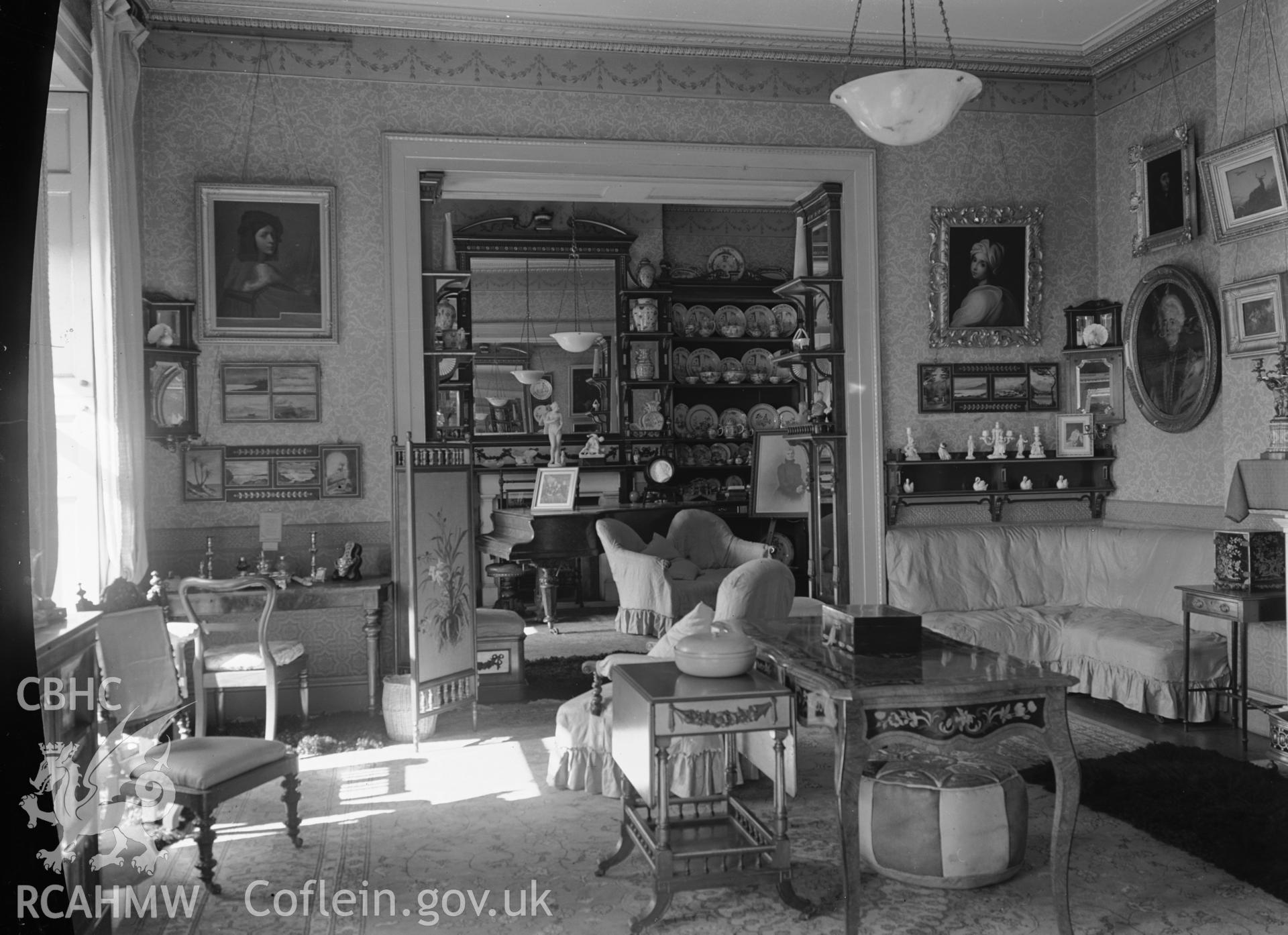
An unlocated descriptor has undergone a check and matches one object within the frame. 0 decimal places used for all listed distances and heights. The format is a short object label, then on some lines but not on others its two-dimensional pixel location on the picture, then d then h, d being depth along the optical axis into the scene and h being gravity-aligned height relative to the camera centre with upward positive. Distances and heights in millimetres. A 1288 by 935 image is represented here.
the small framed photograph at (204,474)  6988 -17
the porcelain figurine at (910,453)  8000 +29
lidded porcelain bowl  3836 -717
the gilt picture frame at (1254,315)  6195 +827
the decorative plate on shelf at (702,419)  11781 +483
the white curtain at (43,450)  4164 +103
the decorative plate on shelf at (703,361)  11781 +1136
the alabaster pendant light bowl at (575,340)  10742 +1279
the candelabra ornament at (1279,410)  5754 +217
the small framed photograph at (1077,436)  8141 +139
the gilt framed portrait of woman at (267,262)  6988 +1406
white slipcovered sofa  6332 -1033
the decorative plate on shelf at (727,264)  11695 +2216
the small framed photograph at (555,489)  8492 -202
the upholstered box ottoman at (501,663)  7312 -1391
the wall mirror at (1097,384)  8102 +550
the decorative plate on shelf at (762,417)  11836 +497
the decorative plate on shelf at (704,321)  11734 +1585
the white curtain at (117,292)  5656 +1024
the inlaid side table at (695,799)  3588 -1173
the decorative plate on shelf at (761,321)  11906 +1591
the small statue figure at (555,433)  9156 +272
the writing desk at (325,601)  6297 -821
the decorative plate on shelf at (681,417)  11719 +501
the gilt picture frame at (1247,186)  6082 +1596
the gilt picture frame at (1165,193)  7277 +1871
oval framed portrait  7109 +734
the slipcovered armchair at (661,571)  8523 -948
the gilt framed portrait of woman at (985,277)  8109 +1404
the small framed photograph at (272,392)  7051 +527
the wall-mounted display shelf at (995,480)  8078 -197
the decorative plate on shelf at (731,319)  11781 +1600
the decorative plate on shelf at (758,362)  11859 +1121
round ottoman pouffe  3902 -1394
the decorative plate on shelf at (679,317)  11641 +1613
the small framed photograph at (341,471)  7156 -18
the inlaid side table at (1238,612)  5844 -917
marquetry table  3361 -847
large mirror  11344 +1355
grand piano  8266 -577
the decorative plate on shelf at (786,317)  11883 +1623
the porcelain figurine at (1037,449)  8227 +42
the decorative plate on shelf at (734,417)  11781 +492
